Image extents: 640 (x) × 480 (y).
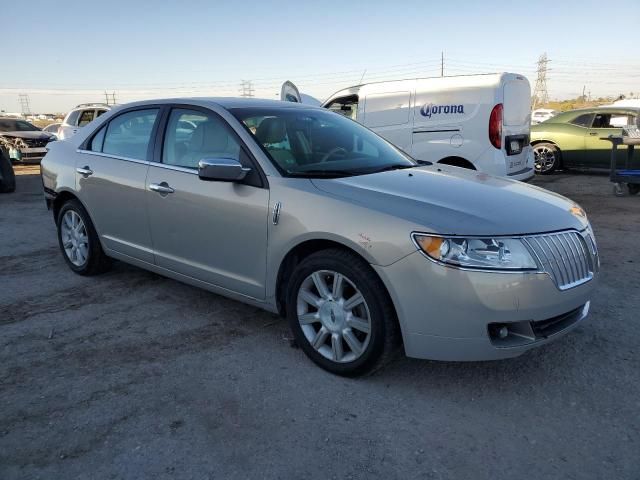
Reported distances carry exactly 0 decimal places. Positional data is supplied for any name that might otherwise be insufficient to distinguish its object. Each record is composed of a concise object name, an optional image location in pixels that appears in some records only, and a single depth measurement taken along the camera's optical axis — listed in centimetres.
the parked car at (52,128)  2097
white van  709
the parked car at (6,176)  1038
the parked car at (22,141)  1544
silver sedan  264
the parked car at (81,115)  1361
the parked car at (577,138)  1155
